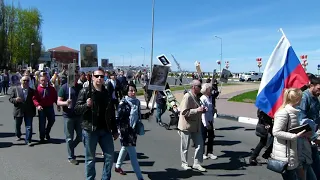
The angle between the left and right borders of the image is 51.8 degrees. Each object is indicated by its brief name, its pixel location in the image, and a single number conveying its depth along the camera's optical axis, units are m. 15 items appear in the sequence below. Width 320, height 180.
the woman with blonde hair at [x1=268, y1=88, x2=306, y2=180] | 3.87
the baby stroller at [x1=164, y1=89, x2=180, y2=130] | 8.50
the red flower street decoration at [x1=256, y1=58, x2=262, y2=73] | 56.49
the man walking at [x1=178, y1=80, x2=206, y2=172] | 6.24
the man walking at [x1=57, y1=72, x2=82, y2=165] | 6.65
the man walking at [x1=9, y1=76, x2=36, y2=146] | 8.23
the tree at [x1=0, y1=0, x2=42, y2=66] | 68.06
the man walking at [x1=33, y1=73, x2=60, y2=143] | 8.40
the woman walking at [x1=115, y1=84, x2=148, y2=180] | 5.50
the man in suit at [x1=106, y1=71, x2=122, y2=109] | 12.35
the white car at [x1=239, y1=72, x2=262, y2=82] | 70.38
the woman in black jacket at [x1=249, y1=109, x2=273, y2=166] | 6.70
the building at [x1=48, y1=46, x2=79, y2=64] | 136.50
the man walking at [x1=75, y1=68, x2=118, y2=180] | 4.84
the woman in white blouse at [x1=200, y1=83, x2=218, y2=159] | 7.22
